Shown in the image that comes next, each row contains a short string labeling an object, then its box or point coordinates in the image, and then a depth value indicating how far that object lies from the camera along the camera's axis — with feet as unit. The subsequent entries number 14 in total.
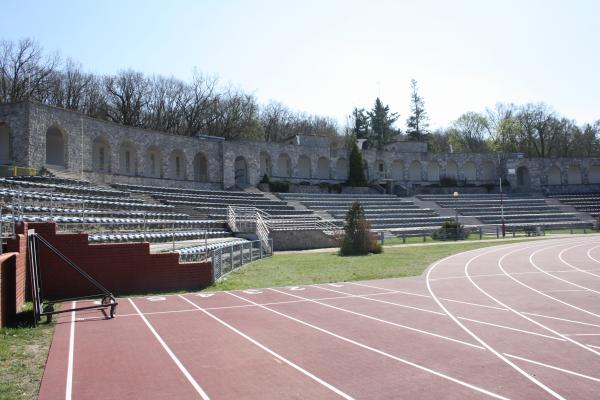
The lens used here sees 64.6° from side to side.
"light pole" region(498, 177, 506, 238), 120.67
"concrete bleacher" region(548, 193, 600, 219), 166.96
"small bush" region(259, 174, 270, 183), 149.83
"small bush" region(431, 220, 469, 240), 111.34
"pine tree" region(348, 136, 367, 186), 173.27
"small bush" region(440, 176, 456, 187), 189.88
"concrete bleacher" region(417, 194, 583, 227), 148.77
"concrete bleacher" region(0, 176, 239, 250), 48.32
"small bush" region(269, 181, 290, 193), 148.05
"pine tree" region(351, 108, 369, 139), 264.39
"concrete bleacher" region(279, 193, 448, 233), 126.41
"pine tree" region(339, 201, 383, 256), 81.97
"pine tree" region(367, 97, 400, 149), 252.62
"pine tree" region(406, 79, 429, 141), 274.03
